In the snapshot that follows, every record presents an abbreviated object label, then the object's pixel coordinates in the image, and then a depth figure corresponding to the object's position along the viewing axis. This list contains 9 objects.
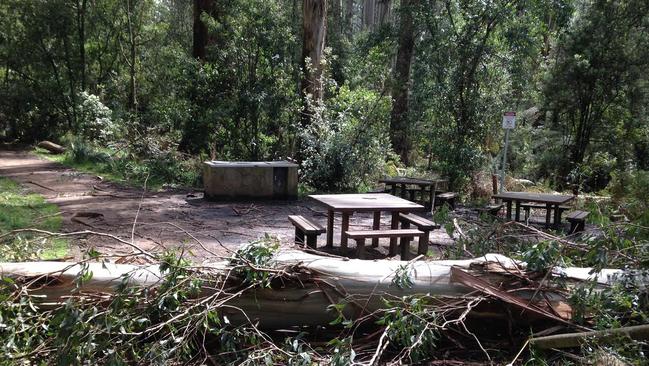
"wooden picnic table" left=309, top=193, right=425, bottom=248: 7.15
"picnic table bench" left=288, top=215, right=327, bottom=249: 6.93
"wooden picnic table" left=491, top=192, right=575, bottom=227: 9.87
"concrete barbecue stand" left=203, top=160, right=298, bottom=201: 11.52
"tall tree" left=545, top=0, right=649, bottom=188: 15.39
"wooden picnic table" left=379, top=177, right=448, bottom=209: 11.81
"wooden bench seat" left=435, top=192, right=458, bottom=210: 11.38
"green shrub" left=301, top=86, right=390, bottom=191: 13.20
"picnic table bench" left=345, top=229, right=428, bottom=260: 6.85
